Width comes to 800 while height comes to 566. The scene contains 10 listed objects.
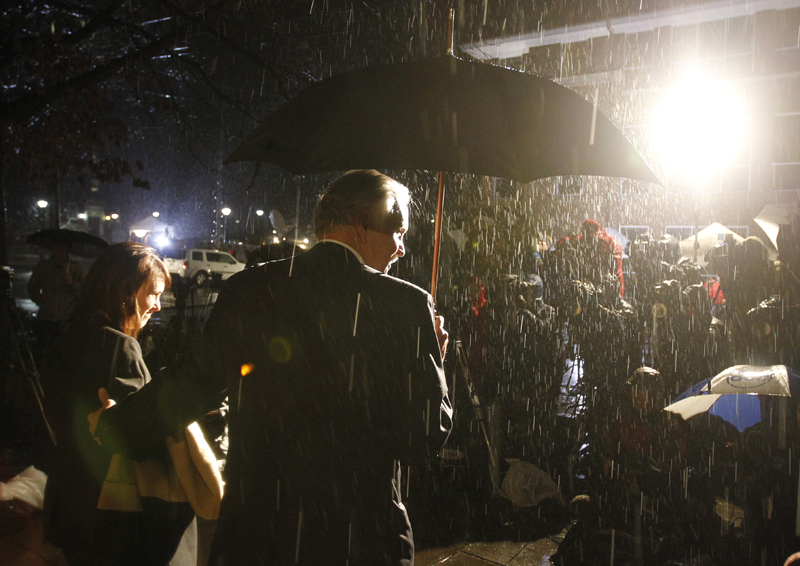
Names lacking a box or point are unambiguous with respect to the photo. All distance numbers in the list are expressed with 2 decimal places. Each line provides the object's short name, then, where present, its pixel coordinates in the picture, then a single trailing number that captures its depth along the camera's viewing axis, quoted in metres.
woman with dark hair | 1.85
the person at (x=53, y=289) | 7.56
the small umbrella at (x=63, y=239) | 7.81
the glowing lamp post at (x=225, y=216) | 57.12
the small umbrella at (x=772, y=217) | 8.12
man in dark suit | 1.54
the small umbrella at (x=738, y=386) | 3.00
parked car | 31.15
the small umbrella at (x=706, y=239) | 10.29
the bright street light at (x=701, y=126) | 19.70
